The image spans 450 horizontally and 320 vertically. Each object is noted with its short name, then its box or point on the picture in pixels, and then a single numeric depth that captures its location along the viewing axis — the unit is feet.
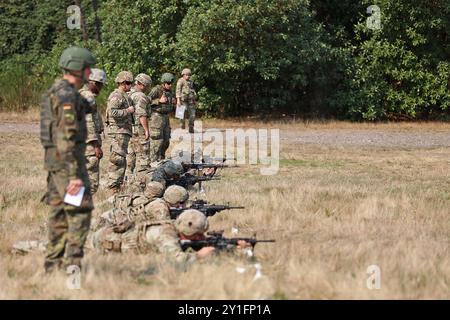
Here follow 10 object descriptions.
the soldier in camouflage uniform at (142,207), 51.44
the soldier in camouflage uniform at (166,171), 68.38
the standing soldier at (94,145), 64.23
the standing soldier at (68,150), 38.60
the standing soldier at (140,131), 80.43
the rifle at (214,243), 45.21
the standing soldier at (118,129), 71.61
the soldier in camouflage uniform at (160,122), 85.92
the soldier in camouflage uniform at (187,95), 126.52
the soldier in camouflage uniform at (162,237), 43.91
